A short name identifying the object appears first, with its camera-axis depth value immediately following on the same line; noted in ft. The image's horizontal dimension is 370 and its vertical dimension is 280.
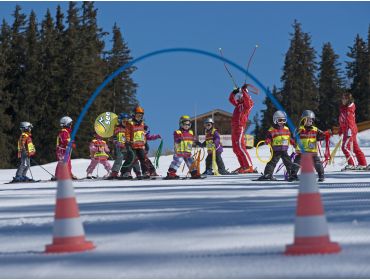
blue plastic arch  48.19
